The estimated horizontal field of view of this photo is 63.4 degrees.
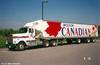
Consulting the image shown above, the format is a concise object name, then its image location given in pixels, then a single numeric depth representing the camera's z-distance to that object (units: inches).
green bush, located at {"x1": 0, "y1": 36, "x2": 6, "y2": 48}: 375.5
